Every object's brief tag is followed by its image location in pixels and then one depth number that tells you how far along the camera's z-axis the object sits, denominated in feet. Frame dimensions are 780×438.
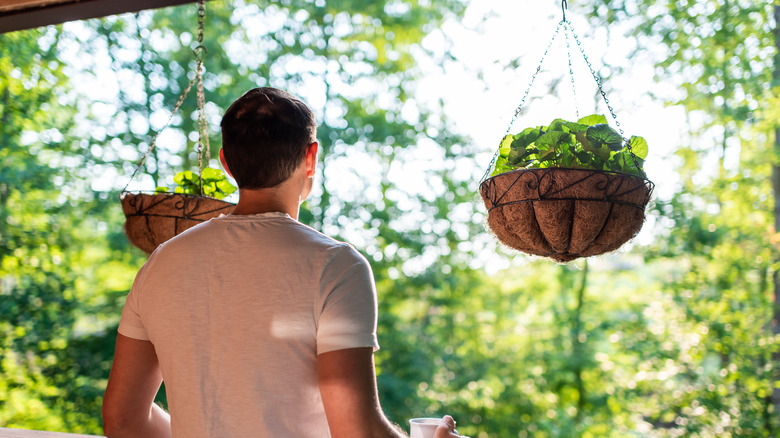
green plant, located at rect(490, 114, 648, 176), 3.32
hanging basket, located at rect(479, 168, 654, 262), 3.24
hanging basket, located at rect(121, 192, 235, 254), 4.46
